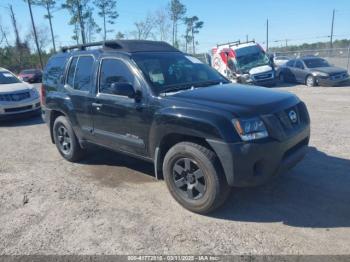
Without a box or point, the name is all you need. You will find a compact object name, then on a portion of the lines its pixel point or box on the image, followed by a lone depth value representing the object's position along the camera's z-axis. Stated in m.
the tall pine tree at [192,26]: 60.12
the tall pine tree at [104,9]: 51.81
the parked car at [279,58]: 29.28
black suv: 3.64
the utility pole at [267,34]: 47.29
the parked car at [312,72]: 16.25
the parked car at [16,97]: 10.16
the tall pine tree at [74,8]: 49.88
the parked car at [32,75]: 33.09
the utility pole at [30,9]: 40.16
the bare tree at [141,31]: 52.62
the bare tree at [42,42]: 60.53
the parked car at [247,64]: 17.33
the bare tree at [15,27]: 56.72
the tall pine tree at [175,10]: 56.22
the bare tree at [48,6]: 48.53
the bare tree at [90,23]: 51.59
